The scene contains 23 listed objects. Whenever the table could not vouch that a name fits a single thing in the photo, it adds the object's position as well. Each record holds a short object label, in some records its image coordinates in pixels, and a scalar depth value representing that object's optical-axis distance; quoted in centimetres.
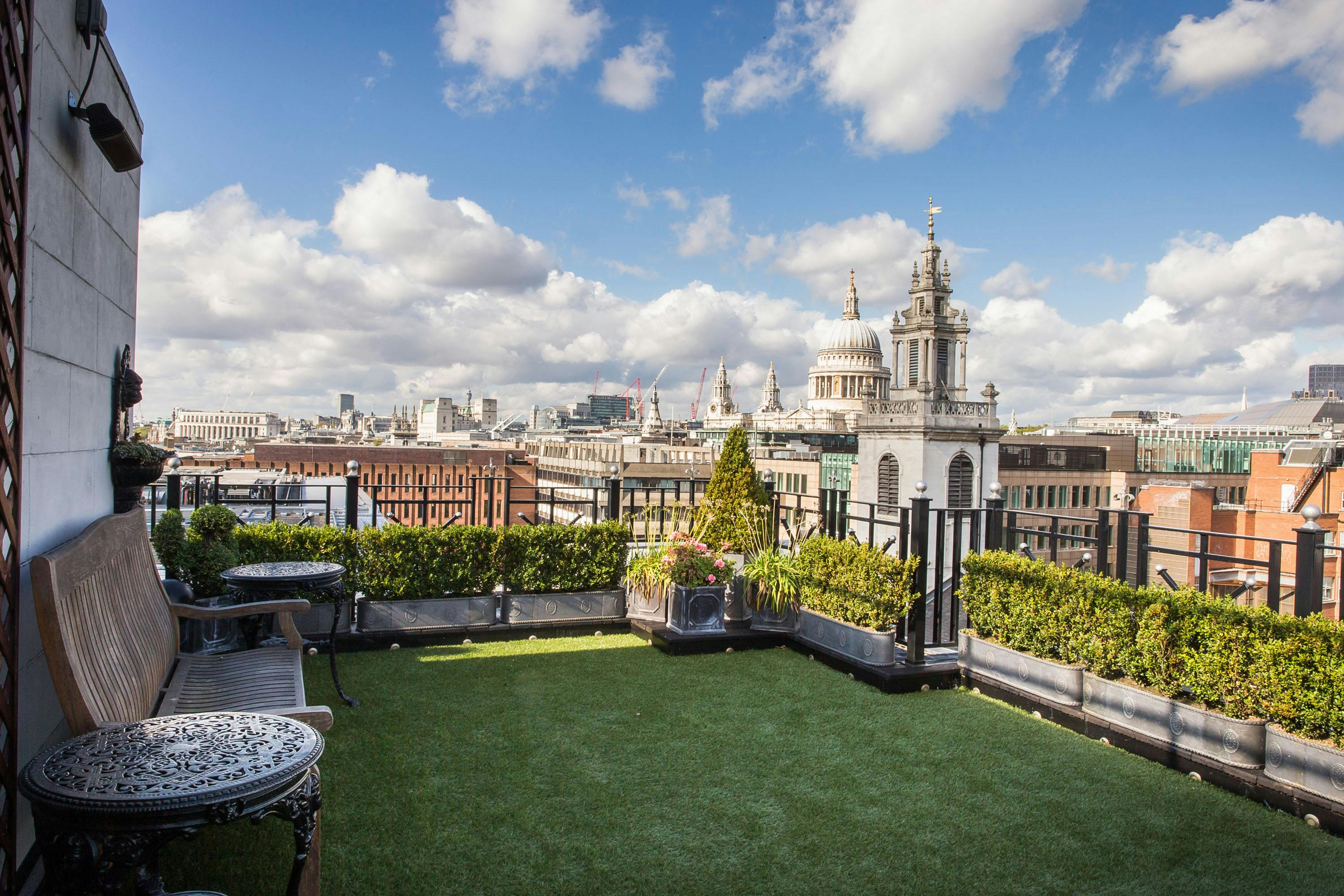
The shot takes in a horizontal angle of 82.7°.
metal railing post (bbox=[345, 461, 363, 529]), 722
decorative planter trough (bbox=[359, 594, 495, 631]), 714
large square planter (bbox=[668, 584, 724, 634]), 747
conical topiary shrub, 872
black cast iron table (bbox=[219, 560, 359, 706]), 541
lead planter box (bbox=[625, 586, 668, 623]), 791
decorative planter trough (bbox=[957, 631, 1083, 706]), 546
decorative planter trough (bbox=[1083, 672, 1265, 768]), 438
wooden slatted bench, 275
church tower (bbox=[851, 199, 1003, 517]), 4119
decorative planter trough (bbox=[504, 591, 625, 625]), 770
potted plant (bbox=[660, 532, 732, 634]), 748
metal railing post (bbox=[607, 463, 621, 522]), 877
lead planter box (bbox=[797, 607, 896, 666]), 644
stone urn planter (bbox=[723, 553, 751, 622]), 791
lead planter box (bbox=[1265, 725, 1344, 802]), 397
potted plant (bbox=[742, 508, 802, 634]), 763
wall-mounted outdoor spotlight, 377
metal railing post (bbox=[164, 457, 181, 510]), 716
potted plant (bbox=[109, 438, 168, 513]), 475
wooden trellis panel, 263
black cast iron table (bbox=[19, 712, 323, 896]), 218
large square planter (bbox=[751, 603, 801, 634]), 765
